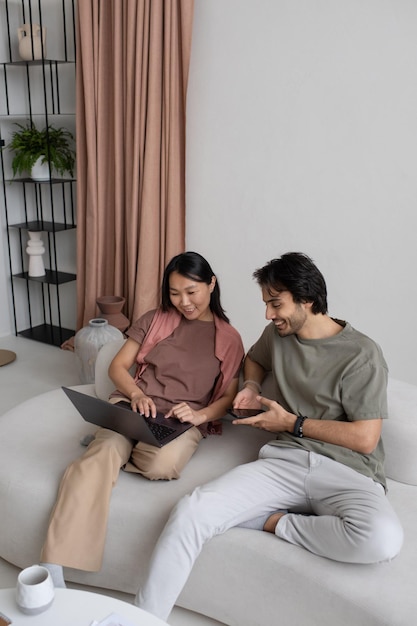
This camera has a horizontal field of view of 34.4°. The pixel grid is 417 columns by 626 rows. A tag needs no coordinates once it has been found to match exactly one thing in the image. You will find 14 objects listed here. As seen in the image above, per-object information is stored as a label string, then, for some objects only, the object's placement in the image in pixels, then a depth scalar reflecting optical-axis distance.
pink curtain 3.22
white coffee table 1.28
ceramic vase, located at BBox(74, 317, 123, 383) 3.33
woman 1.89
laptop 1.81
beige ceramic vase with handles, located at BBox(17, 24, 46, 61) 3.60
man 1.59
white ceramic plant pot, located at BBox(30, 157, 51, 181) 3.80
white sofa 1.54
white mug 1.27
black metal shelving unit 3.82
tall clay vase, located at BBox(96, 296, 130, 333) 3.55
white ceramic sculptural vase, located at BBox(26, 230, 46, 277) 4.00
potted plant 3.76
